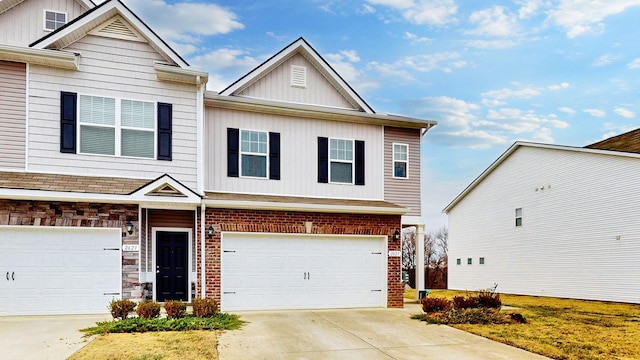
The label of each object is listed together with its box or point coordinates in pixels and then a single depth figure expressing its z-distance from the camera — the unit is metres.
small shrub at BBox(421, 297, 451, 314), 12.63
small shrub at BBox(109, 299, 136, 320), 10.62
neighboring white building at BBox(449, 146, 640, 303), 17.45
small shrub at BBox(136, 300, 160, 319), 10.55
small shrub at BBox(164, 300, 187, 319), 10.82
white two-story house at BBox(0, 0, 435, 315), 11.83
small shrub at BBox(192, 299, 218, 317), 11.14
